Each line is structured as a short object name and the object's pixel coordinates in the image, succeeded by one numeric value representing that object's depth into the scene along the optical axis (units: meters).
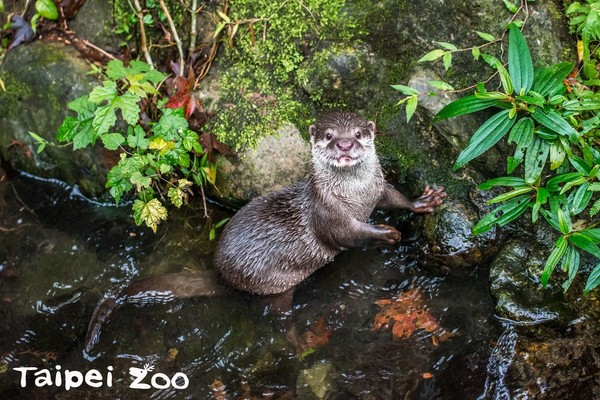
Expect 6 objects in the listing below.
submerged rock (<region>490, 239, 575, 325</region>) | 3.15
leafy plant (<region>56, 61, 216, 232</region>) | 3.44
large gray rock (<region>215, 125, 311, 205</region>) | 3.76
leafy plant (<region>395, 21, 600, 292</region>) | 2.97
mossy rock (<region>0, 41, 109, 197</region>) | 4.11
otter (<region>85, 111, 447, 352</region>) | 3.40
